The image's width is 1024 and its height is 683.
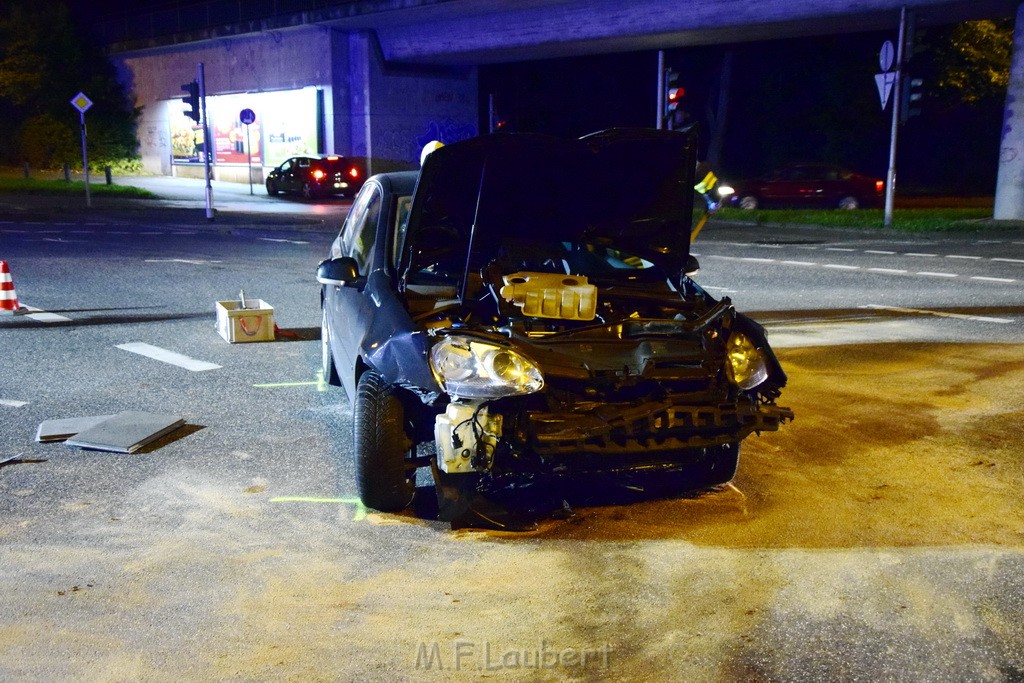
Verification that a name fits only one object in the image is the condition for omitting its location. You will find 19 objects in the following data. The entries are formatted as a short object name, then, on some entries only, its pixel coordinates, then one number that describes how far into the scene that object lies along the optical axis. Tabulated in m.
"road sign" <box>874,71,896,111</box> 22.66
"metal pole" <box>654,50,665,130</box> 23.48
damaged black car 4.67
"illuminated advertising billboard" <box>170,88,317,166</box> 38.31
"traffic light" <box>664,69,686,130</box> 22.14
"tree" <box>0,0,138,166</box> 42.16
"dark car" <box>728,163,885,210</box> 29.14
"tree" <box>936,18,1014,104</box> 28.83
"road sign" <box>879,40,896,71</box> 22.62
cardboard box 9.36
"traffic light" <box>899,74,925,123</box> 22.19
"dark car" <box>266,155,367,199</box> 32.91
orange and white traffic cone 10.83
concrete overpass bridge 26.47
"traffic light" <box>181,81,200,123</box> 23.64
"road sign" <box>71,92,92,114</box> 25.78
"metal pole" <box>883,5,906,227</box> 22.41
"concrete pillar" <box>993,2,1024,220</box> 23.66
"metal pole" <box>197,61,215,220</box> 23.98
